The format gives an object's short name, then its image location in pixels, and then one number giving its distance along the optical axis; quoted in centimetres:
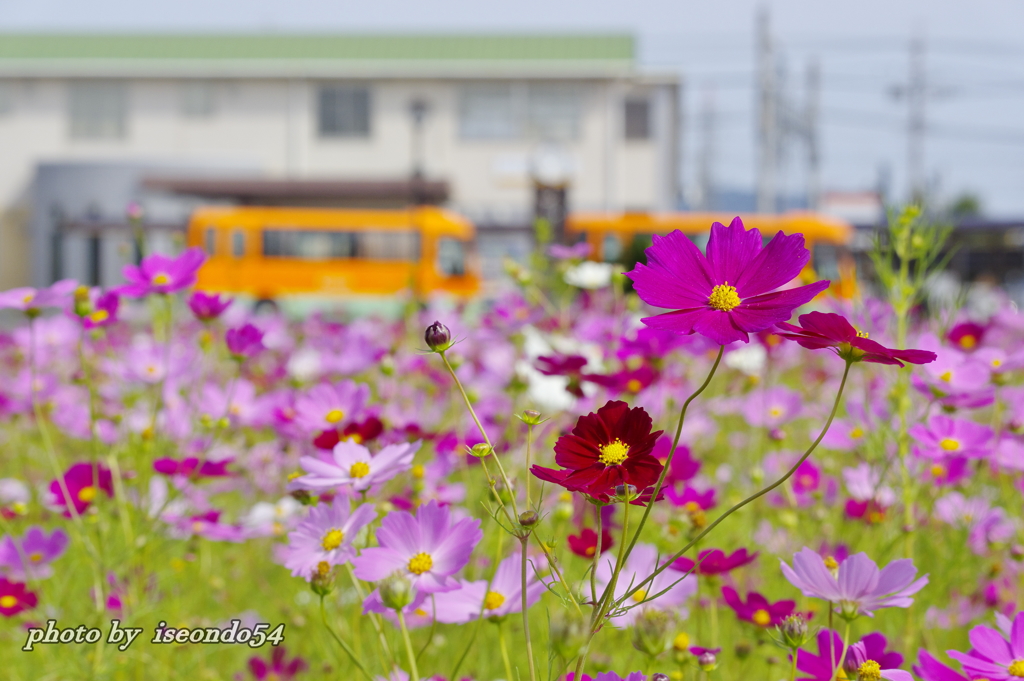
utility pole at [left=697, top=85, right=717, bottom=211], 5295
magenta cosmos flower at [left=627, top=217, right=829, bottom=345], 155
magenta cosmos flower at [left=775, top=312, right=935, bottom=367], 155
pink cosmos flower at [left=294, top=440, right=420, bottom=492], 168
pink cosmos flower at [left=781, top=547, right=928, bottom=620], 162
